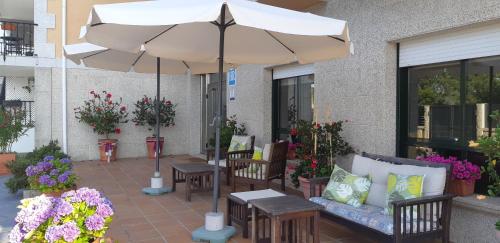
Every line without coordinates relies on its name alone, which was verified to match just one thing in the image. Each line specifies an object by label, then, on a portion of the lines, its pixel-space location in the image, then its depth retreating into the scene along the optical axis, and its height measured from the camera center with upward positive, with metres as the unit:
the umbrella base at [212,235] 3.69 -1.16
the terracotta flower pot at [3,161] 8.02 -0.93
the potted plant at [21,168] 5.55 -0.76
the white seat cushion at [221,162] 6.46 -0.78
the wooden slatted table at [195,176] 5.44 -0.88
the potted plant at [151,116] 10.02 +0.05
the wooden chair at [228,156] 6.28 -0.67
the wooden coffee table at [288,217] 3.04 -0.82
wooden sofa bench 3.09 -0.84
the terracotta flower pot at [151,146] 10.11 -0.76
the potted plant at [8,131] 8.02 -0.30
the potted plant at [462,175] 3.63 -0.53
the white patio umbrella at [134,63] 5.39 +0.90
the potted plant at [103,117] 9.38 +0.01
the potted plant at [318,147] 5.12 -0.39
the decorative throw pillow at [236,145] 6.96 -0.50
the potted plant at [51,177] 4.43 -0.71
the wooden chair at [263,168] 5.36 -0.74
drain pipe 9.43 +1.02
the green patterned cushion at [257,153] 6.07 -0.57
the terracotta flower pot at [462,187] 3.69 -0.66
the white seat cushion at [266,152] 5.69 -0.52
